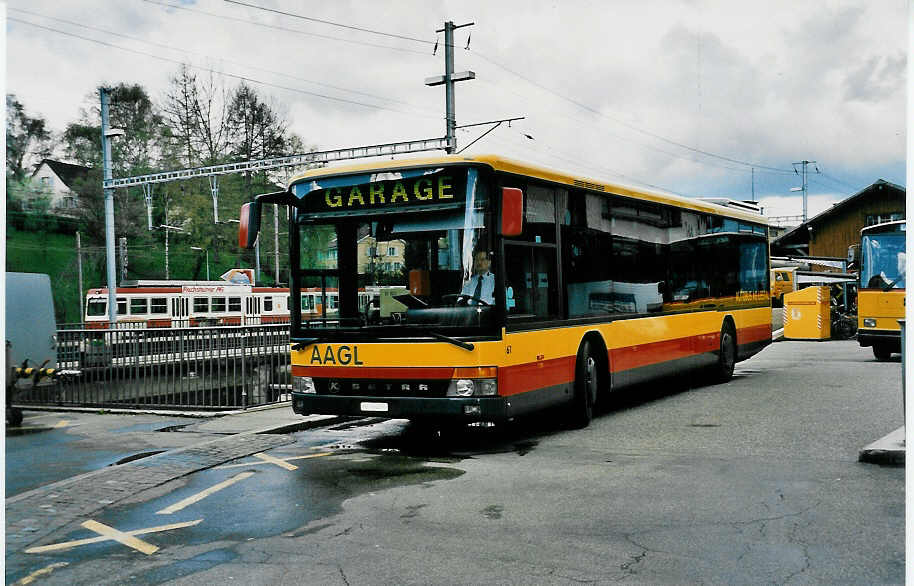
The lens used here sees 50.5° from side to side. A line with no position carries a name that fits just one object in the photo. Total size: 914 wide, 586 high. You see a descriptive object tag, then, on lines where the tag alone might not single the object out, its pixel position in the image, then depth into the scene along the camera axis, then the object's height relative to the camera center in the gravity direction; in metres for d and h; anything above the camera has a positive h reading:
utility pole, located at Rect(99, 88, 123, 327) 32.78 +2.53
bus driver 9.44 +0.21
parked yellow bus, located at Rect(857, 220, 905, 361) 20.88 +0.21
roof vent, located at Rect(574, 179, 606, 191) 11.42 +1.41
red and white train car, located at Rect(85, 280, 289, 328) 41.38 +0.34
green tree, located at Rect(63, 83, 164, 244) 41.72 +7.94
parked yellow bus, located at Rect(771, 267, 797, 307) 55.16 +0.87
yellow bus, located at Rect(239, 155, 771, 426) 9.45 +0.19
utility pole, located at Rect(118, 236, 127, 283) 44.95 +2.73
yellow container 32.50 -0.59
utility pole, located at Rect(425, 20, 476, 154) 28.95 +6.90
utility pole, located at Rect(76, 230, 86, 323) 45.06 +2.30
